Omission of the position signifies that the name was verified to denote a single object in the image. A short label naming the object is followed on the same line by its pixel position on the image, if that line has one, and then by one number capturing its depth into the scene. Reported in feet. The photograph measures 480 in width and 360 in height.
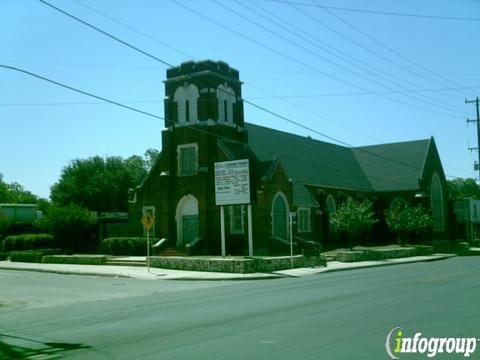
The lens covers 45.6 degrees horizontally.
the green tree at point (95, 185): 210.59
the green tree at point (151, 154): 300.98
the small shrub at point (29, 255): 124.67
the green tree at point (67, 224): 133.39
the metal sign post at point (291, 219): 100.01
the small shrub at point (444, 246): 160.56
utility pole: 179.83
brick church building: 123.95
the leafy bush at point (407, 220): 155.22
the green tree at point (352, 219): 137.90
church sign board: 101.71
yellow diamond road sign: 96.47
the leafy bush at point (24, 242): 140.15
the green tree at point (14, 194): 324.27
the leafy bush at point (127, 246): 124.47
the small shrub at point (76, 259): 114.11
